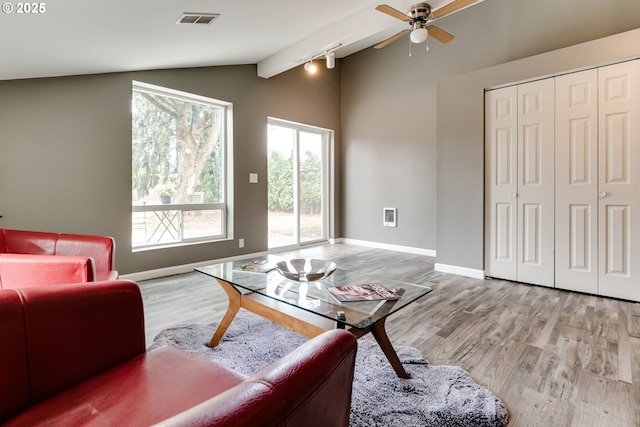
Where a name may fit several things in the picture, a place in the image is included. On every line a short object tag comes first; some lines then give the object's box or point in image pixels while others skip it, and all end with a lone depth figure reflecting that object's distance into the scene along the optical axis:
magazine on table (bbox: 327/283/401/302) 1.67
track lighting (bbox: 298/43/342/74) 3.83
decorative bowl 2.00
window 3.70
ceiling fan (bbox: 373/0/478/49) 2.75
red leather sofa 1.67
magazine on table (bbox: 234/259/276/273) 2.19
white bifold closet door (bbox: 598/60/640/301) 2.88
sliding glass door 5.25
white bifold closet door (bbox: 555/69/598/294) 3.08
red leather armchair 0.52
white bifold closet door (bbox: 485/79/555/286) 3.34
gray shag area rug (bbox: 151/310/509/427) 1.41
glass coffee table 1.51
